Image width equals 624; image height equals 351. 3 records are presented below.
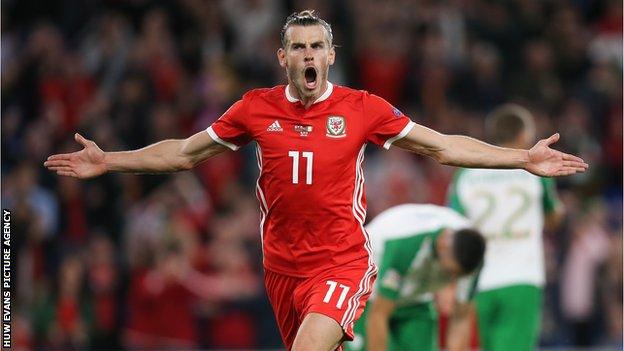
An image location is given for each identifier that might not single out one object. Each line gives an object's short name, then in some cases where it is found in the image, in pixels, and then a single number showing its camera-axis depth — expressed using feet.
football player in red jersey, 51.62
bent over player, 61.67
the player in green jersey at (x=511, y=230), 71.46
